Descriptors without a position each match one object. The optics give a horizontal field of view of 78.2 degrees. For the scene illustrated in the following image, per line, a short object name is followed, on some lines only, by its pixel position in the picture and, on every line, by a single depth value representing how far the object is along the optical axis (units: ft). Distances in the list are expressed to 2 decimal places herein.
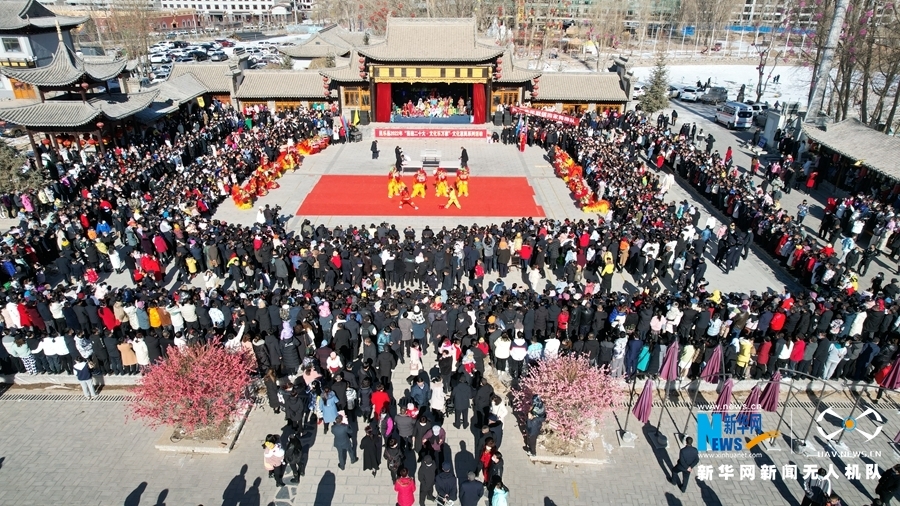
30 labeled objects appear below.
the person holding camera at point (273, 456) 29.68
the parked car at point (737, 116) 122.93
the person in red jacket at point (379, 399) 33.09
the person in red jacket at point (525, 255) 53.11
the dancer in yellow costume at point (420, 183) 75.00
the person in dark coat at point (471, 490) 26.84
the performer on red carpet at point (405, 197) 73.87
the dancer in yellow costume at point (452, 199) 72.33
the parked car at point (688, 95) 157.89
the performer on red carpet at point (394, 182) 76.02
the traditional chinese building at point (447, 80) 113.19
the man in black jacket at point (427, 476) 28.55
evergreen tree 128.16
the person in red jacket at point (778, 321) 40.63
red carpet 73.77
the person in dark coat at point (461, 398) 33.50
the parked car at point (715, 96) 154.20
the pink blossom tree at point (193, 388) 31.50
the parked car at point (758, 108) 130.31
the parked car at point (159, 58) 216.13
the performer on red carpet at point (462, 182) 75.05
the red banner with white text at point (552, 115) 104.37
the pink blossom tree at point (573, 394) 31.32
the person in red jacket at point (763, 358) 38.52
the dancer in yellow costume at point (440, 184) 74.83
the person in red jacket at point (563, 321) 40.91
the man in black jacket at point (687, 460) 29.99
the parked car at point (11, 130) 112.16
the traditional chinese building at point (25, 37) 137.69
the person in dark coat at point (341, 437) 30.73
